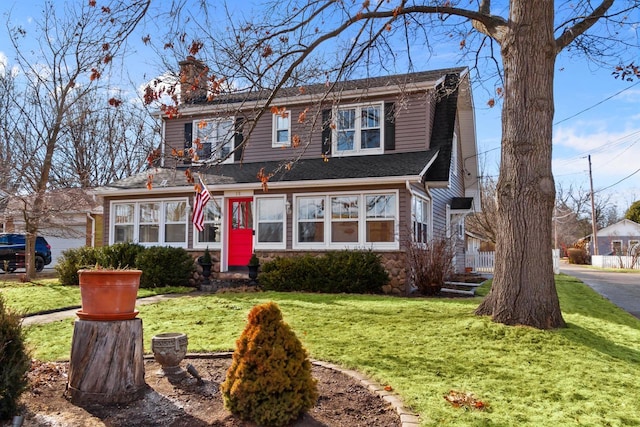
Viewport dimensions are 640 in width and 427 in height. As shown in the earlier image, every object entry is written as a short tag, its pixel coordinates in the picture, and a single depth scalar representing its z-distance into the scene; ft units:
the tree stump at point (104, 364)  12.46
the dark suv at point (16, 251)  63.93
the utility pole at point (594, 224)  120.16
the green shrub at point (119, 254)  43.29
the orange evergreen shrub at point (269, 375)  10.91
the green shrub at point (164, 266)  41.55
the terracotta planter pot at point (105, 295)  12.87
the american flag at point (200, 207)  38.20
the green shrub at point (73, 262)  43.75
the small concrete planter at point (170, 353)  14.52
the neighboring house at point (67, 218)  57.16
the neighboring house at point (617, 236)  139.13
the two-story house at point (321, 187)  40.07
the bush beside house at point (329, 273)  37.42
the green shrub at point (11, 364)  10.48
